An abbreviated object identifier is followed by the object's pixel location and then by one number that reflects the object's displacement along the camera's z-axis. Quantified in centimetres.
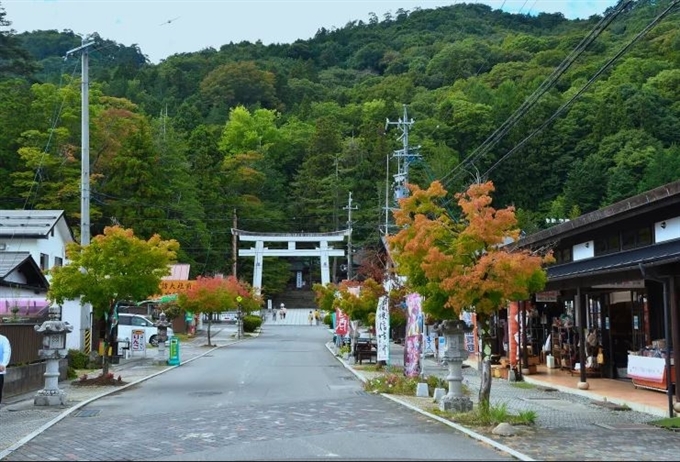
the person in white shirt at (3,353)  1449
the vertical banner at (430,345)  3706
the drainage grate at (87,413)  1606
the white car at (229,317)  8119
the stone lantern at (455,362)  1554
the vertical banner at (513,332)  2449
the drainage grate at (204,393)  1993
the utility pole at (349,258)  5869
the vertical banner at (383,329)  2611
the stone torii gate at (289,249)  8431
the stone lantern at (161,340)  3277
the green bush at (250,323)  6869
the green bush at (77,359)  2775
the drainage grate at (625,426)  1373
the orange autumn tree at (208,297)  4831
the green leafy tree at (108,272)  2306
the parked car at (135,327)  4259
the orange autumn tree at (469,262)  1385
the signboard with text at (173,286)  5294
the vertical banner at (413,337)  2050
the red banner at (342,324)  3879
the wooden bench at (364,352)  3291
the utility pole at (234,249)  8376
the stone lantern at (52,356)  1772
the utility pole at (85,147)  2691
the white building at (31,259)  2772
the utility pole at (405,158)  3584
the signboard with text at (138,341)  3728
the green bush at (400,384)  1989
